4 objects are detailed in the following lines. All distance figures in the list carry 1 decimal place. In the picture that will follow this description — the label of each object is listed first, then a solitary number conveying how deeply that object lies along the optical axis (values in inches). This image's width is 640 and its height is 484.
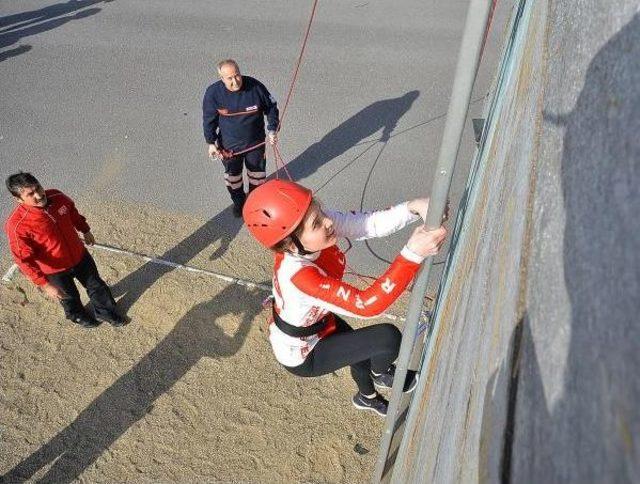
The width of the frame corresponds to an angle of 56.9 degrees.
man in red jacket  187.9
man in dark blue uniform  242.8
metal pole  66.6
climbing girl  115.9
